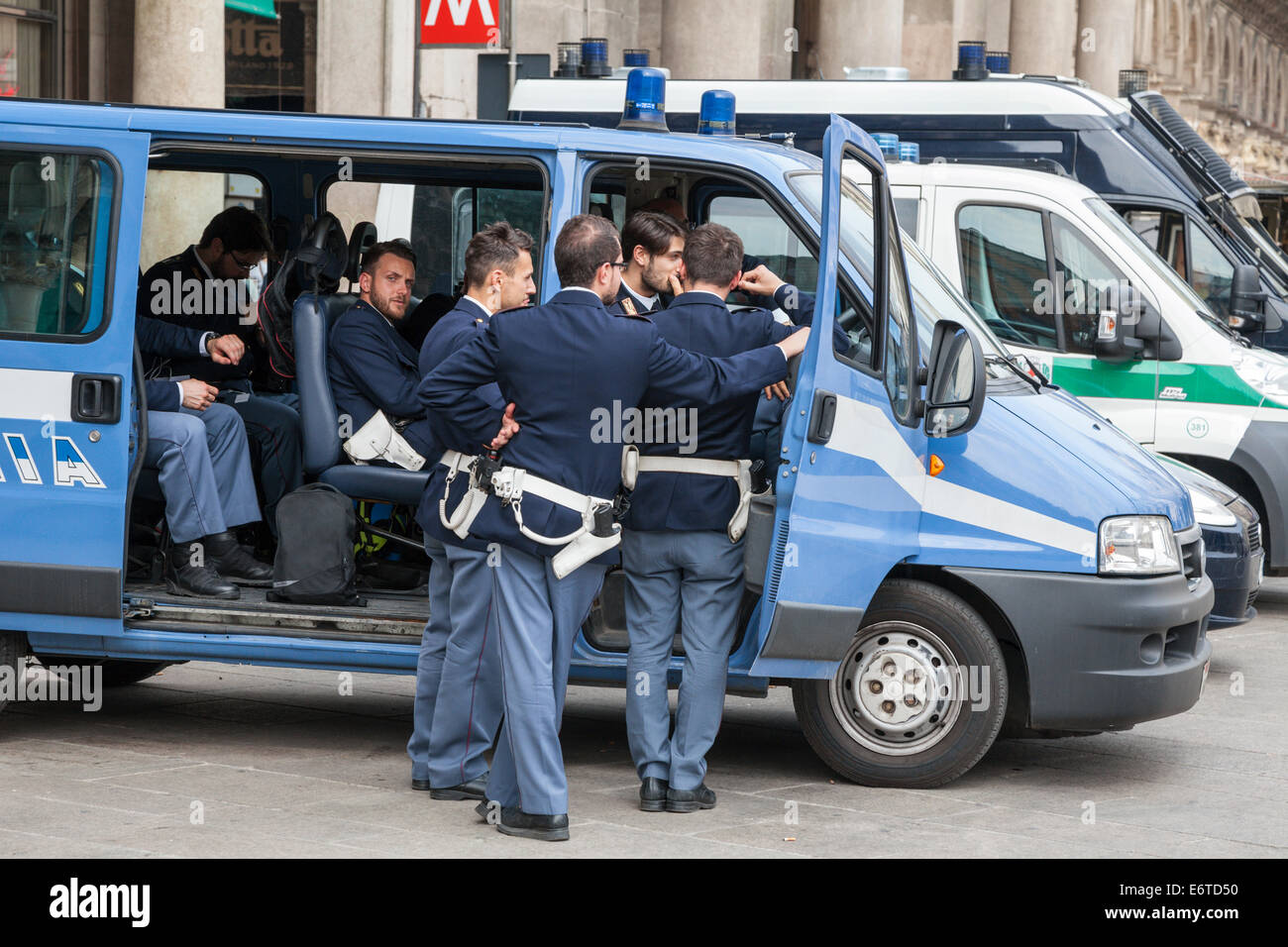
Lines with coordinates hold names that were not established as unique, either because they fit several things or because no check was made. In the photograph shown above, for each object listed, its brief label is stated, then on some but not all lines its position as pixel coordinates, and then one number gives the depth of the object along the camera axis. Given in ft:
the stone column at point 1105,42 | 120.57
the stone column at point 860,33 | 76.48
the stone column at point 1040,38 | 107.34
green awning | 52.65
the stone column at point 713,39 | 68.49
